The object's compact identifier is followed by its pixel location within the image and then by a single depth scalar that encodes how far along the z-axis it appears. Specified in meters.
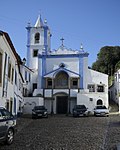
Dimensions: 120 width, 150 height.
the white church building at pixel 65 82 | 21.91
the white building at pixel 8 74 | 9.88
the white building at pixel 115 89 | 24.45
